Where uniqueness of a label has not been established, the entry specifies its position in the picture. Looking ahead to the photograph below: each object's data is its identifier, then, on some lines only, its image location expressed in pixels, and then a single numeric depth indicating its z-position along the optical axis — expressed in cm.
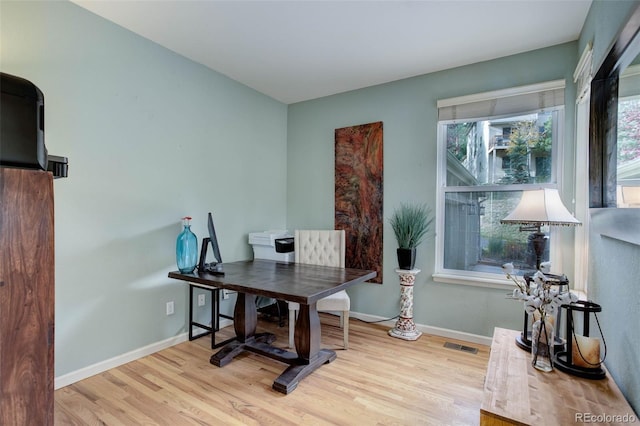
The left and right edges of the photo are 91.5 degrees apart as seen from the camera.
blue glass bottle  257
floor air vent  272
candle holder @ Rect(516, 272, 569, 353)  154
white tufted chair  315
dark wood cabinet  87
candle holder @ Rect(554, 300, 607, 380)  129
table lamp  192
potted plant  304
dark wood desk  209
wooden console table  105
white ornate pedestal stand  303
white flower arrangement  136
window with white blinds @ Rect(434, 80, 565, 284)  268
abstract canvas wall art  345
